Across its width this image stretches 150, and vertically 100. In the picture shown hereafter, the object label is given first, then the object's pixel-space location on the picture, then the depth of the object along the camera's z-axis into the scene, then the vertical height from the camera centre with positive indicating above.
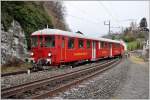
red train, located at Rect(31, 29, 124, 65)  20.39 -0.23
